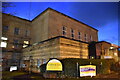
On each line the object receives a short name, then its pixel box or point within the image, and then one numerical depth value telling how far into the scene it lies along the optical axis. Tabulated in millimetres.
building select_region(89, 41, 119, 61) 17906
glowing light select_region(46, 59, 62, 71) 10200
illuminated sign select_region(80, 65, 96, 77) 10234
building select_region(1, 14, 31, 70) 22250
